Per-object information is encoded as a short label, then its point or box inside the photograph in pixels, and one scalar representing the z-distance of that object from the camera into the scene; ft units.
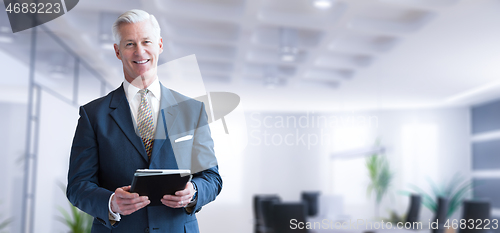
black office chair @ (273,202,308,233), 14.03
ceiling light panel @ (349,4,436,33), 12.34
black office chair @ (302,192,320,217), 24.86
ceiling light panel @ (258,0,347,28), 12.07
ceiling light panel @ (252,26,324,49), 13.83
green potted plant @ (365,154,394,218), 27.04
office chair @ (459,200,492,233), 15.49
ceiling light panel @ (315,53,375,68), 16.69
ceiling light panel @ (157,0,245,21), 11.34
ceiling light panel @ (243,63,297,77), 16.31
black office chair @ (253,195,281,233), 18.53
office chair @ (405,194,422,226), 21.50
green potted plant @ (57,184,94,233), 13.87
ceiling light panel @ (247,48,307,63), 15.30
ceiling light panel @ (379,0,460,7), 10.94
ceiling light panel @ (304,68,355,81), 18.15
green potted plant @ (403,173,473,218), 26.94
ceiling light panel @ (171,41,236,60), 13.52
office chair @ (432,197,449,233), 18.01
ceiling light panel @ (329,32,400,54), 14.76
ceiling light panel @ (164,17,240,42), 12.46
